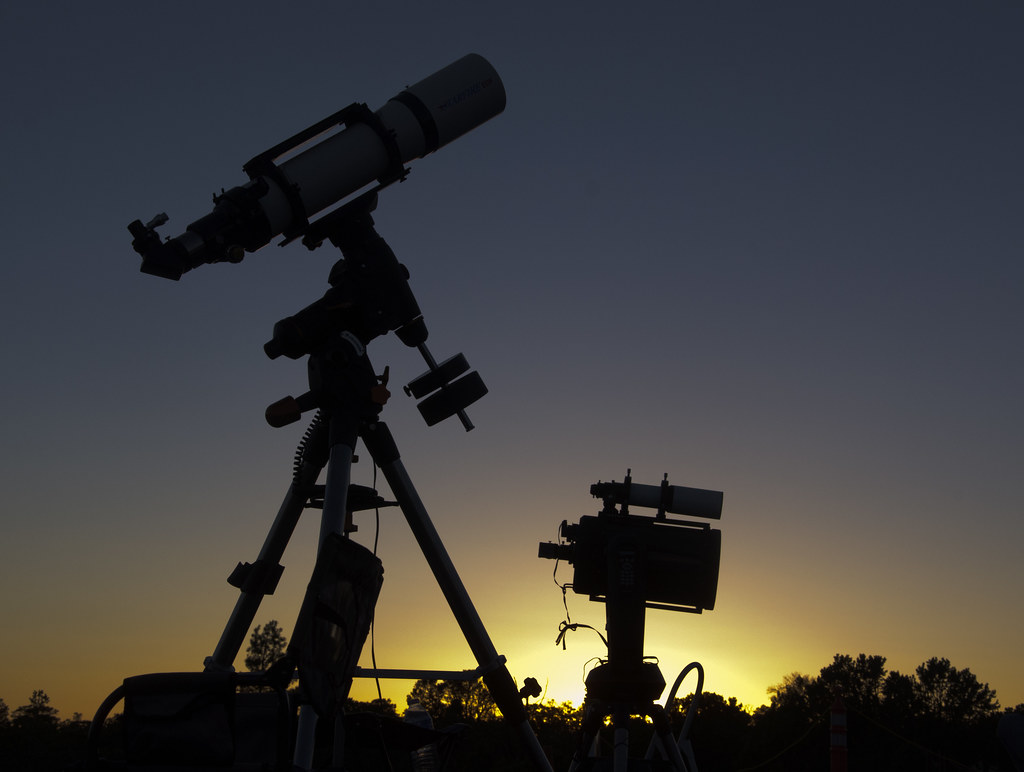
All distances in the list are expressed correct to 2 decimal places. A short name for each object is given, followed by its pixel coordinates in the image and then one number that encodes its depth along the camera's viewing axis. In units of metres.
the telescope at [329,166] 5.32
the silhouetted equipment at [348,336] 4.84
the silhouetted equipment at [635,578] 5.36
